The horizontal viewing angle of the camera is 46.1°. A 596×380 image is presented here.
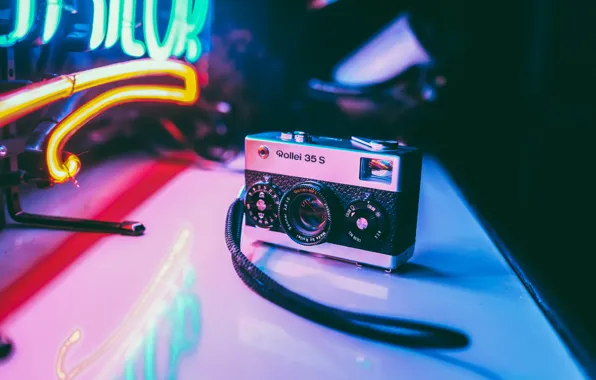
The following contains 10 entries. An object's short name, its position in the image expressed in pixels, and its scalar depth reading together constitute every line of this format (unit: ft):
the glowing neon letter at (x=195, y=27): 1.65
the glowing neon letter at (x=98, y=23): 1.27
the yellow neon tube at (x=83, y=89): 1.10
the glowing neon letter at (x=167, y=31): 1.42
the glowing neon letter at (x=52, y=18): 1.16
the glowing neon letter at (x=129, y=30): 1.36
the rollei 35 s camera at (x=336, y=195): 1.17
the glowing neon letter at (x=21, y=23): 1.12
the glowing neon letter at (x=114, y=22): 1.32
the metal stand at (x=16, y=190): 1.24
